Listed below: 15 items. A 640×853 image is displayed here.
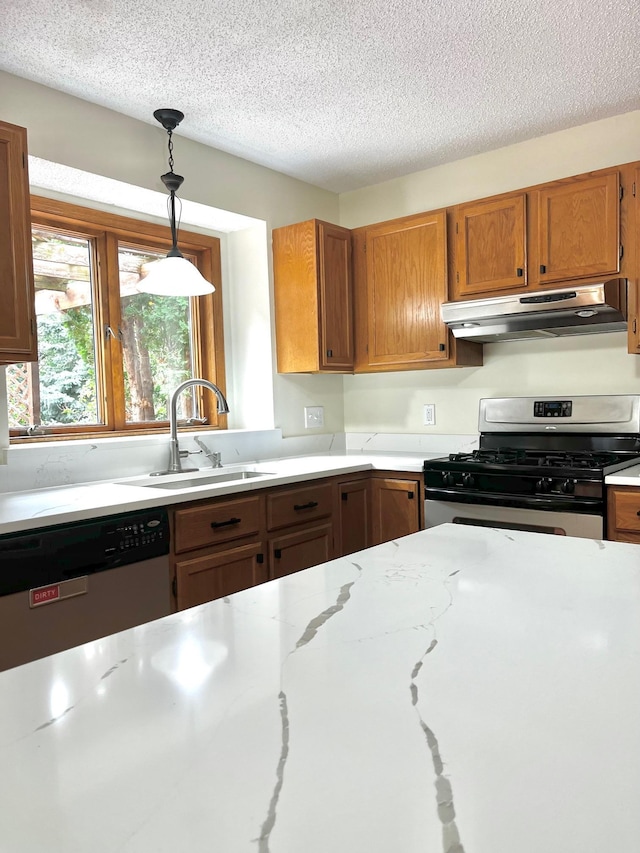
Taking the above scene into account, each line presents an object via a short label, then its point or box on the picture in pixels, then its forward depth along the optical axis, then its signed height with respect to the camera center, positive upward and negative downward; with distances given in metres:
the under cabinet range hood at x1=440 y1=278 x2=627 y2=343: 2.80 +0.36
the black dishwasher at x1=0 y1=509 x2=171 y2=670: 1.94 -0.55
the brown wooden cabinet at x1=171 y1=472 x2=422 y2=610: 2.49 -0.55
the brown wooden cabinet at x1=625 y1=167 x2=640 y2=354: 2.80 +0.51
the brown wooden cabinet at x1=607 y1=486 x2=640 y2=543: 2.51 -0.46
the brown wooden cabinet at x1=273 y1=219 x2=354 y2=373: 3.53 +0.55
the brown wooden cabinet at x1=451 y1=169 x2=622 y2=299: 2.88 +0.72
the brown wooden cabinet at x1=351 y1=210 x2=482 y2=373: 3.39 +0.53
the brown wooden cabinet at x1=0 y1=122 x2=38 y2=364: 2.23 +0.51
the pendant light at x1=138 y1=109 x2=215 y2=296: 2.78 +0.53
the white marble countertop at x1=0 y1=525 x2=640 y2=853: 0.49 -0.31
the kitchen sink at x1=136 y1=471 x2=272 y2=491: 2.87 -0.35
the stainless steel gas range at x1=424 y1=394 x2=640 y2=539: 2.65 -0.30
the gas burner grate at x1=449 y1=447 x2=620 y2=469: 2.89 -0.29
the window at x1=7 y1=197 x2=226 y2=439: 3.00 +0.34
